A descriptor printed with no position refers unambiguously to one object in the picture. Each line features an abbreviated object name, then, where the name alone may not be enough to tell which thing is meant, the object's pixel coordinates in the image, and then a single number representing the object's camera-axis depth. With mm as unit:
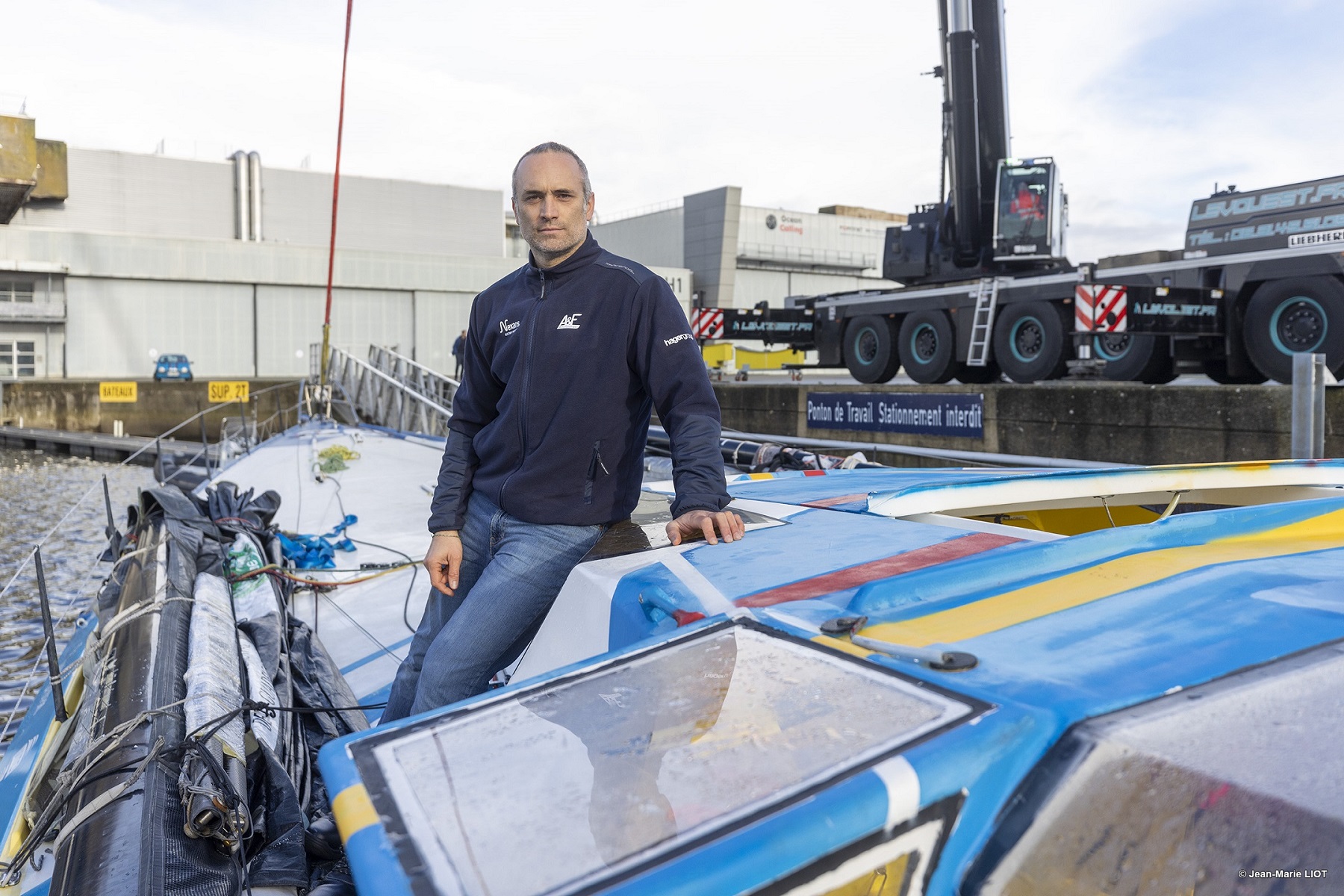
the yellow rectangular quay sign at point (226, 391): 24725
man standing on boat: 2098
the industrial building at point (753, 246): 39500
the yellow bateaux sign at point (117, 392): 24328
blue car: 28703
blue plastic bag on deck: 5539
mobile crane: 8500
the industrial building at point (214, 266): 29812
